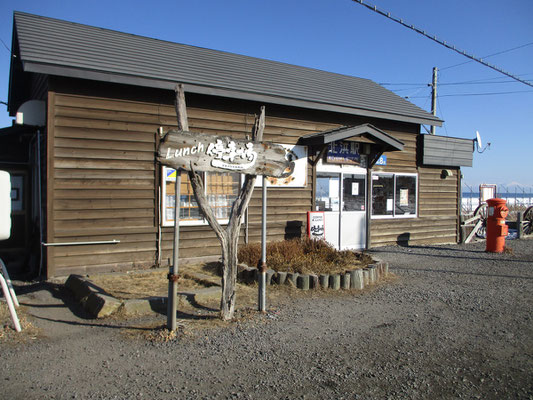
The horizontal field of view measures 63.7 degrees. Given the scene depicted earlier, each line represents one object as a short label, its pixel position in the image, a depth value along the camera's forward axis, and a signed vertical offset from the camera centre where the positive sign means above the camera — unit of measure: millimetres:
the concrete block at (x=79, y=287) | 6348 -1463
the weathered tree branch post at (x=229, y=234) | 5574 -533
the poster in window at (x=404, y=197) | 13491 -18
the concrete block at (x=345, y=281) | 7598 -1515
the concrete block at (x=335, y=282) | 7544 -1519
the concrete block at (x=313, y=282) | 7484 -1510
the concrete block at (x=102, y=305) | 5656 -1498
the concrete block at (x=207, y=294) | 6410 -1517
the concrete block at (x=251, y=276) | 7785 -1473
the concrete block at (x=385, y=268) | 8638 -1447
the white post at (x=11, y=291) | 5598 -1328
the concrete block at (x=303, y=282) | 7449 -1509
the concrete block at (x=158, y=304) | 5969 -1540
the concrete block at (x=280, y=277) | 7574 -1453
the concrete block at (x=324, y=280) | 7520 -1488
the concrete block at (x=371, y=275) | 8078 -1504
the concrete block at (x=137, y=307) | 5777 -1543
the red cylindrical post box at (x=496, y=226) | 12227 -816
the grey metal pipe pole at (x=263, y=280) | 6022 -1196
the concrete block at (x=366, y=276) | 7992 -1501
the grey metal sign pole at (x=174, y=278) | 5145 -1008
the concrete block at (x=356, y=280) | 7666 -1505
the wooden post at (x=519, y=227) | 16906 -1156
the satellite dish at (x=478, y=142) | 16108 +2089
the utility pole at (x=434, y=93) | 25859 +6296
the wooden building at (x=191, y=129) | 8250 +1173
